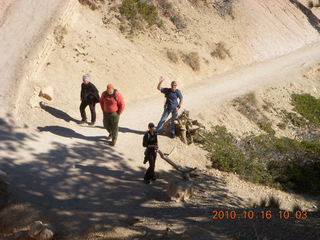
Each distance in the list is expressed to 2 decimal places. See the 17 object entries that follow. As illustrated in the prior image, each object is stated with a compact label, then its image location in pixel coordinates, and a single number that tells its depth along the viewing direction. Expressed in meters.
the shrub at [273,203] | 7.81
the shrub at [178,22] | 16.84
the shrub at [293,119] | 14.10
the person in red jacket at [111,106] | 8.45
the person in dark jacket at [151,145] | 7.34
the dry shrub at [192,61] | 15.34
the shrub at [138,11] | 15.38
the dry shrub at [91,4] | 14.75
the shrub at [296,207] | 8.33
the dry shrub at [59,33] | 12.16
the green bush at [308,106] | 14.67
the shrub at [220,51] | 16.73
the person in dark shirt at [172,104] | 9.45
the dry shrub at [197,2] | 18.50
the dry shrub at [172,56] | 15.02
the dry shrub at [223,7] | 19.10
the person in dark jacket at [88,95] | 9.48
